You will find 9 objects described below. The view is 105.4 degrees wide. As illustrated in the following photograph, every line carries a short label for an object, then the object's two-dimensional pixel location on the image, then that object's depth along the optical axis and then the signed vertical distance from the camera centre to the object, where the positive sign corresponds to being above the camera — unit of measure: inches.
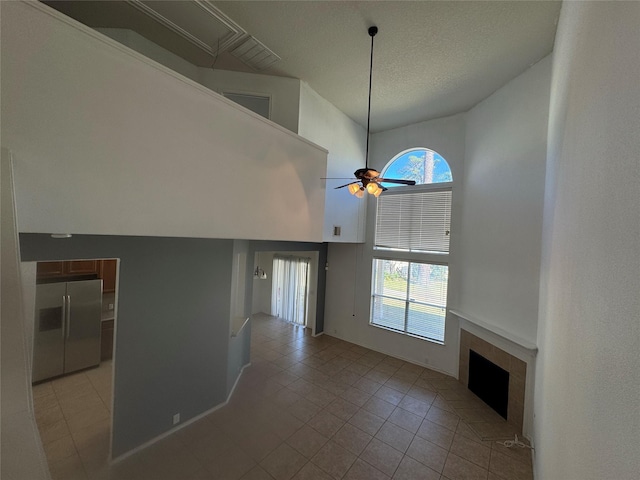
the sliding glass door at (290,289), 305.3 -68.3
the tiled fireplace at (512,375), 141.3 -75.2
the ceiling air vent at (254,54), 139.3 +109.8
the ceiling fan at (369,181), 117.9 +30.0
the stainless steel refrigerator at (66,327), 96.7 -42.8
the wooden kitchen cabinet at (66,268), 94.3 -17.3
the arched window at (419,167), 212.7 +71.2
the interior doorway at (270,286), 281.0 -67.4
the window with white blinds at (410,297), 209.0 -50.1
